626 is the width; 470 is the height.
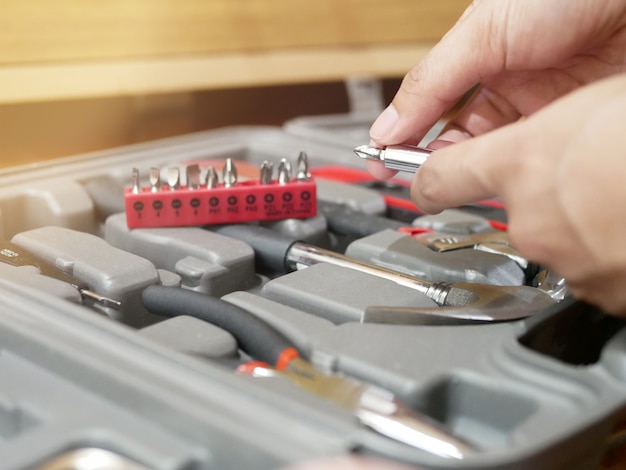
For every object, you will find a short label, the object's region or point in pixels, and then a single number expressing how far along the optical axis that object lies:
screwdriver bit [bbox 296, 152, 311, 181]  0.62
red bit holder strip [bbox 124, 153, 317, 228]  0.58
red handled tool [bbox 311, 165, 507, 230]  0.66
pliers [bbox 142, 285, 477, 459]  0.33
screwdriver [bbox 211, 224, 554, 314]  0.45
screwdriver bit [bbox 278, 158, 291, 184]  0.62
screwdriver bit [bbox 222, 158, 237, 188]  0.61
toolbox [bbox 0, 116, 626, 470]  0.33
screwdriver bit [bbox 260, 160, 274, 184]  0.61
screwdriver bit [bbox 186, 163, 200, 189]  0.60
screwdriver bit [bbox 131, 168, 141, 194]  0.59
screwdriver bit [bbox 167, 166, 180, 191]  0.60
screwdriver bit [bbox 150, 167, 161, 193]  0.59
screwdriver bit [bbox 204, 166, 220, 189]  0.60
